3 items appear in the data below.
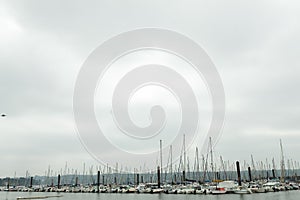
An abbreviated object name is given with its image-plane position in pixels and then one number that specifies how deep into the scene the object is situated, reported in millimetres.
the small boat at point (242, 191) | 77194
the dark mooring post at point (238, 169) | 80512
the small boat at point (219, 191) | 76000
